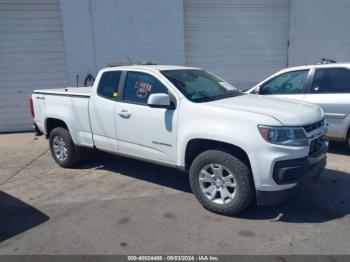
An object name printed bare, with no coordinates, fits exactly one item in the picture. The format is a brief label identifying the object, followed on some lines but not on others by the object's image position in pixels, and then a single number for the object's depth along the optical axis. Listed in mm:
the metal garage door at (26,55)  9188
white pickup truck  3529
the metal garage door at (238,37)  9930
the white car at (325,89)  5883
